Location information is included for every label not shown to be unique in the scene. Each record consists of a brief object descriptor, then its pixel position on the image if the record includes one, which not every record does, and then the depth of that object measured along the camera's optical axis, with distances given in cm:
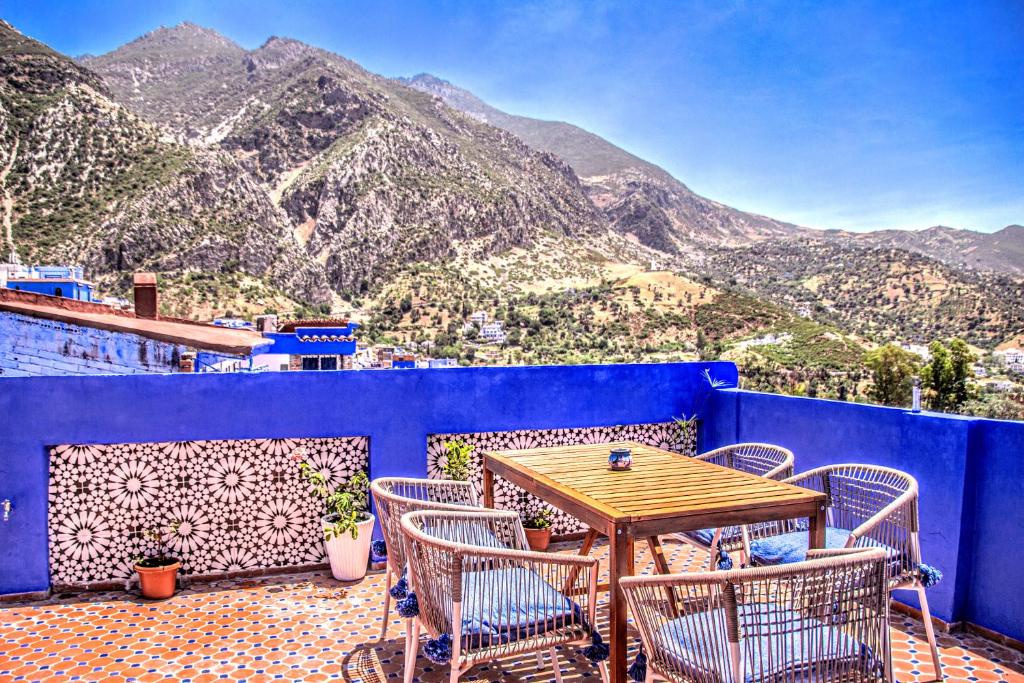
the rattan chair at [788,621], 180
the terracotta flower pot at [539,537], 449
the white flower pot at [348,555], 403
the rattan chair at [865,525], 271
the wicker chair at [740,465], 321
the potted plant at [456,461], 442
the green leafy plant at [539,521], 456
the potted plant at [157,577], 376
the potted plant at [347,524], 403
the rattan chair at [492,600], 214
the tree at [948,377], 2581
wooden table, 228
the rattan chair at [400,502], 267
